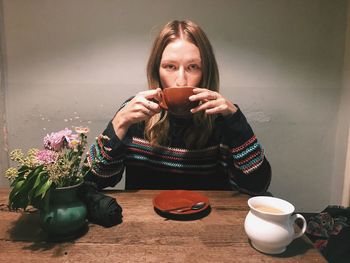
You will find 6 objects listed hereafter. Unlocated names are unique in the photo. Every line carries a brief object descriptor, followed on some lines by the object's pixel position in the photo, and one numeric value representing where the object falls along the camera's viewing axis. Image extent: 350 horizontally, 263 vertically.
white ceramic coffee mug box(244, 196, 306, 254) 0.74
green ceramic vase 0.80
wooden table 0.75
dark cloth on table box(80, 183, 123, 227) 0.89
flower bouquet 0.79
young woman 1.18
